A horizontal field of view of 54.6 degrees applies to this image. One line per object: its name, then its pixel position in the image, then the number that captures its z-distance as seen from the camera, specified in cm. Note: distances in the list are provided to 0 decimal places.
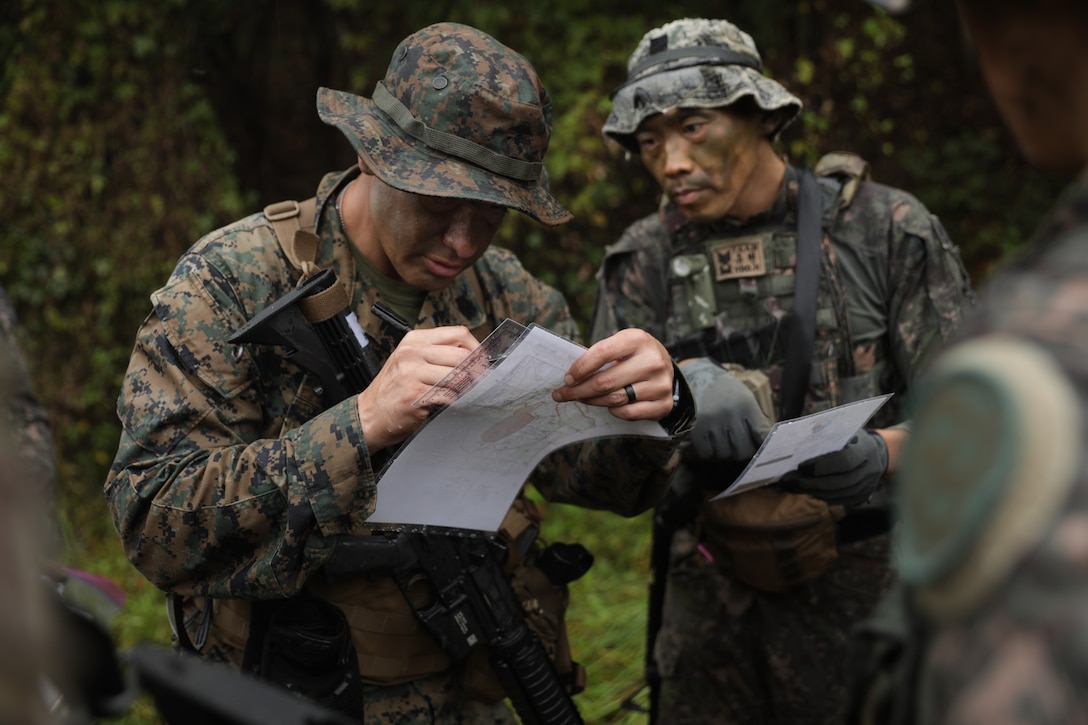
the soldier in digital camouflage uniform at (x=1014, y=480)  77
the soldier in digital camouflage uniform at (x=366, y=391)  187
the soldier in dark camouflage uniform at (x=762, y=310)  276
